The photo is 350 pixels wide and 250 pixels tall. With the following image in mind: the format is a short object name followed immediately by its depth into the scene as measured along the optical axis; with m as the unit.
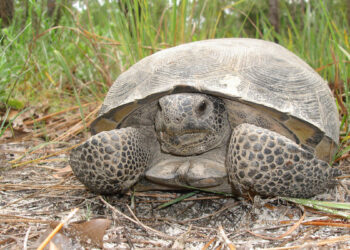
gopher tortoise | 0.21
